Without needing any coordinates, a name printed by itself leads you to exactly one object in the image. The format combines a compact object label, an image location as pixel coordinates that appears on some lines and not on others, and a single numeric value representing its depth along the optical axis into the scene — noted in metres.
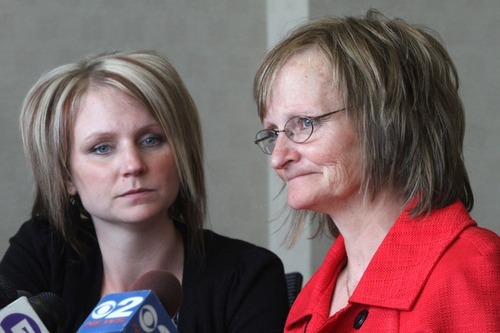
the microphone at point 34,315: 3.11
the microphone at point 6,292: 3.17
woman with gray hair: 3.30
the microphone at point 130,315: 3.06
